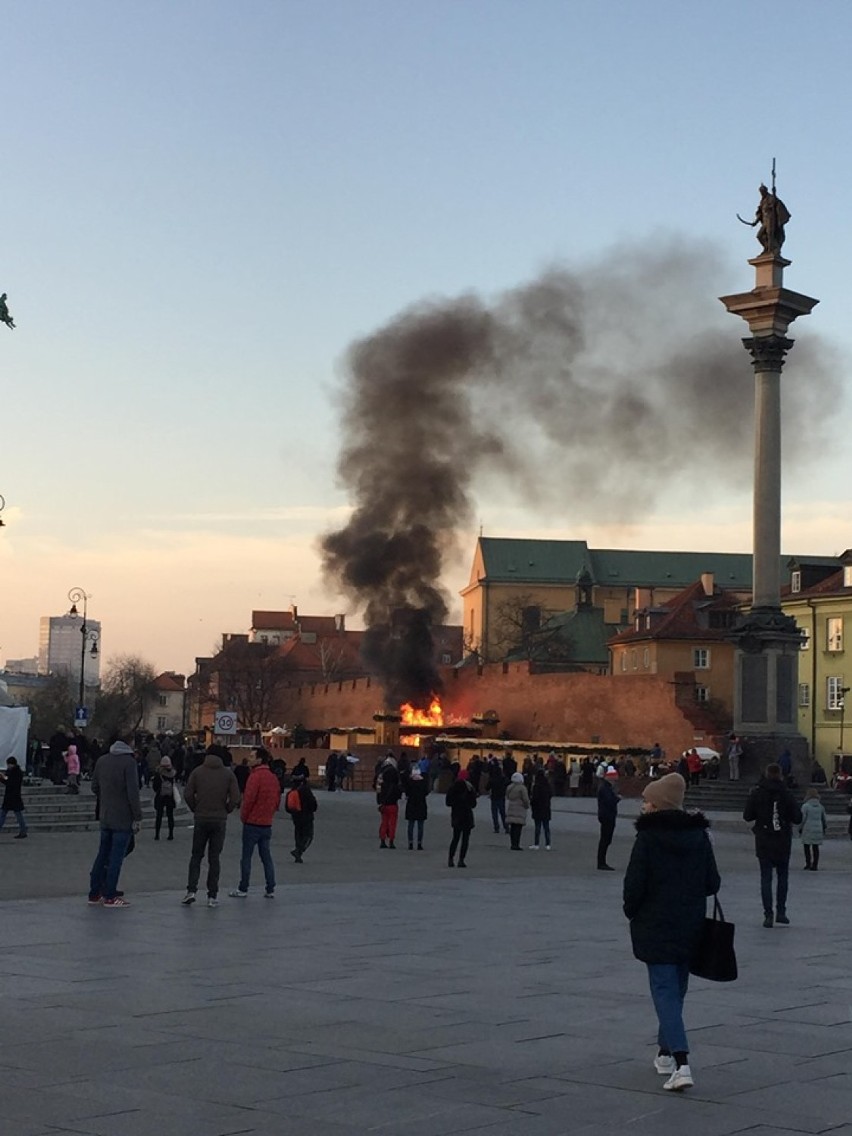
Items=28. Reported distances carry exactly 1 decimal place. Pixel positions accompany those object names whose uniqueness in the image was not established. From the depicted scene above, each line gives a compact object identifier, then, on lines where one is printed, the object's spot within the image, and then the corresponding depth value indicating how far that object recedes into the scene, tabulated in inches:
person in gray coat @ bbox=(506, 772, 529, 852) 1277.1
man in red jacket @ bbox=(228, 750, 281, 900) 788.6
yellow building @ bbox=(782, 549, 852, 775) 3388.3
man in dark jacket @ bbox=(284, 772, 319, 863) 1032.2
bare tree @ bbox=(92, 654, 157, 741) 5846.5
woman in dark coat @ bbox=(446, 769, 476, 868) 1085.1
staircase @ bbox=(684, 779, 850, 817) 1927.9
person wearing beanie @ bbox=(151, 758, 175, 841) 1198.9
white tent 1492.2
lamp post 2802.2
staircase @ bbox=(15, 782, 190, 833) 1306.6
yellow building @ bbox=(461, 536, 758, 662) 5999.0
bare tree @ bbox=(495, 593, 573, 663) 5167.3
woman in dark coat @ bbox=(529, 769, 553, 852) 1307.8
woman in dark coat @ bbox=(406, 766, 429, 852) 1234.6
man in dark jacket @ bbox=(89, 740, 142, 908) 712.4
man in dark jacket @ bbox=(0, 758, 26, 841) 1158.3
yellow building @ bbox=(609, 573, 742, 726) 3927.2
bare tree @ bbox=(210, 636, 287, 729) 5019.7
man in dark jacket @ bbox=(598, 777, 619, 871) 1101.7
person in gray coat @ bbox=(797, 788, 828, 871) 1096.8
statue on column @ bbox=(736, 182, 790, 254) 2038.6
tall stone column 1985.7
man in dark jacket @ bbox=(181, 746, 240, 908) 733.3
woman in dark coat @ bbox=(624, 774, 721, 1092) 354.3
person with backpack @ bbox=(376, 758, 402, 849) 1225.4
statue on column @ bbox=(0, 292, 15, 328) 1233.3
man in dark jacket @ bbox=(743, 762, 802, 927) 738.8
